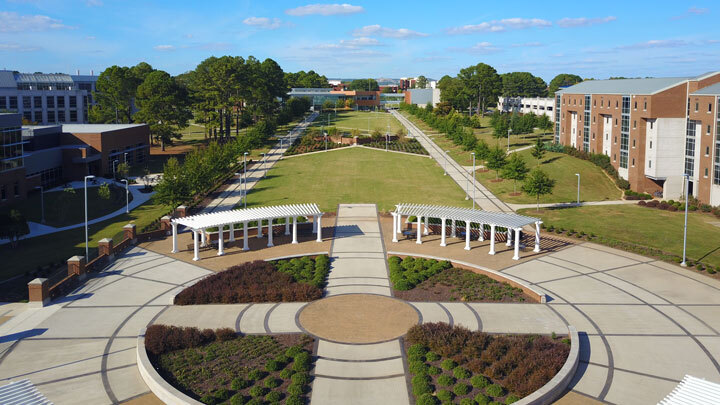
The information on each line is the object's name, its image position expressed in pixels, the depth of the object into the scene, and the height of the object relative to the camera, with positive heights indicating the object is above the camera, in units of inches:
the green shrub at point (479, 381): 826.8 -349.5
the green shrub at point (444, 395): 785.6 -351.0
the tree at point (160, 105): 3521.2 +227.7
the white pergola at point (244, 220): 1486.2 -208.4
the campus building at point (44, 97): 3725.4 +300.7
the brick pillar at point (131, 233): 1592.0 -253.6
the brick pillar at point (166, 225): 1700.3 -247.4
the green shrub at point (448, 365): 878.4 -343.9
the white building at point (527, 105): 4921.5 +342.3
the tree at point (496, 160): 2635.3 -90.4
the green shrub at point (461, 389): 805.2 -350.3
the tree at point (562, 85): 7629.9 +743.5
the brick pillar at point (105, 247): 1432.1 -264.0
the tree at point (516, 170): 2287.2 -118.4
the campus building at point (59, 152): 2197.3 -46.1
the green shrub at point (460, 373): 852.0 -346.9
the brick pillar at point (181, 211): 1883.5 -228.9
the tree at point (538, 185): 2036.2 -158.8
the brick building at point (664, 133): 2156.7 +30.3
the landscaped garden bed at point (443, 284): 1197.7 -318.2
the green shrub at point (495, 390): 802.2 -351.6
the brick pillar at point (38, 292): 1149.1 -300.9
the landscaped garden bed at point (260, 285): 1174.3 -308.6
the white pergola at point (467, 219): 1486.2 -212.2
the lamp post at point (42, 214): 2001.0 -259.1
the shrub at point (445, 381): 828.0 -347.9
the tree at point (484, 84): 5561.0 +552.4
